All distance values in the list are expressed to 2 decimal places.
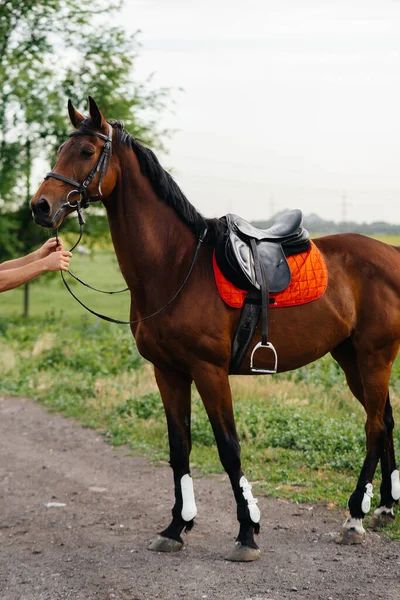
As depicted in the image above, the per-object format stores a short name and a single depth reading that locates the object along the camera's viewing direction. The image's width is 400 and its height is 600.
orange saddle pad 4.22
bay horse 4.02
